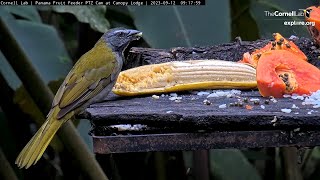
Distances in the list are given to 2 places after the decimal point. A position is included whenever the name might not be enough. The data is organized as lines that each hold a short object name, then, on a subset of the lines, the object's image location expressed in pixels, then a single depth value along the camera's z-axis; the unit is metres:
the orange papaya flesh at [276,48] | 5.04
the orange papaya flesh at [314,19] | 4.95
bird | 4.79
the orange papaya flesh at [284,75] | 4.35
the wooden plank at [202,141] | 3.46
